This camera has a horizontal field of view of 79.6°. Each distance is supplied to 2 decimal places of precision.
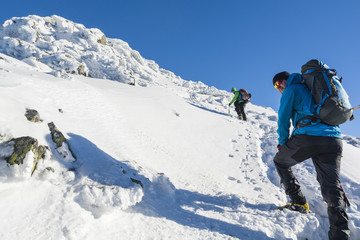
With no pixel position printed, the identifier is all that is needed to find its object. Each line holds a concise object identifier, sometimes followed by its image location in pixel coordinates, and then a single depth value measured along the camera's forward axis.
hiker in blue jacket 2.70
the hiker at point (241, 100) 13.06
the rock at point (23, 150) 2.74
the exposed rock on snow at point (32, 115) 3.78
